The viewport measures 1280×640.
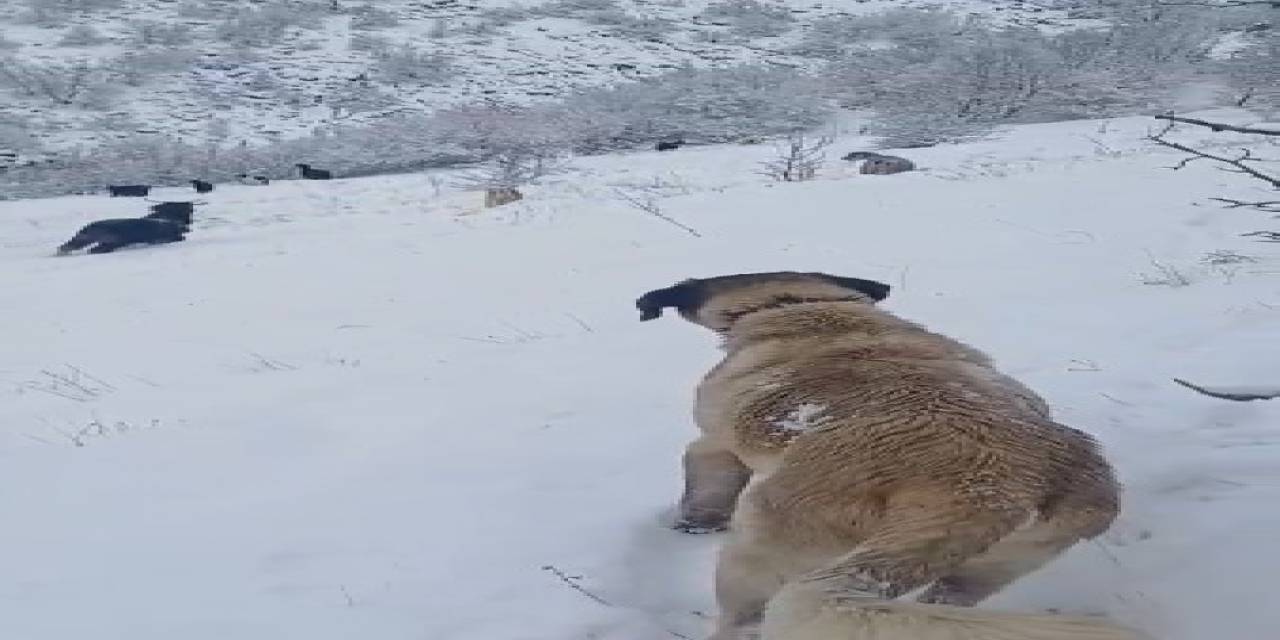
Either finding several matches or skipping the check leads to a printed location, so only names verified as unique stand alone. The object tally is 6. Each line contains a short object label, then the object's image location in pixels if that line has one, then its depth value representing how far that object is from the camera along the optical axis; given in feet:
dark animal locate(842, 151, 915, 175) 43.06
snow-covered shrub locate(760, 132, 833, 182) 41.83
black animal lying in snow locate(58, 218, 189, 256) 34.14
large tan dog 4.12
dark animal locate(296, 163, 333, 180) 50.16
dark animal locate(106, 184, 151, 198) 46.98
